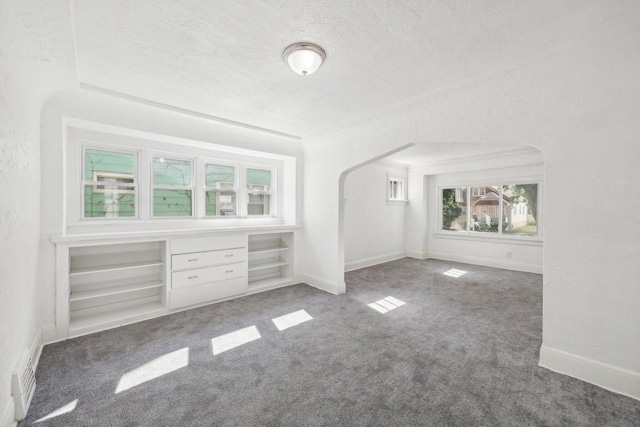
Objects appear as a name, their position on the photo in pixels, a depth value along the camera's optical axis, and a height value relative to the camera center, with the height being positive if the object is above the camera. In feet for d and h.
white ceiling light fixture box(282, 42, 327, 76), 6.74 +4.18
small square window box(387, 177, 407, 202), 23.43 +2.11
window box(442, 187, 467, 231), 22.77 +0.31
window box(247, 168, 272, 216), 16.16 +1.34
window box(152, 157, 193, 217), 12.88 +1.31
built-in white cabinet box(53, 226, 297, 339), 9.47 -2.73
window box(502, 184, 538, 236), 19.04 +0.18
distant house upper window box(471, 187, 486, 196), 21.57 +1.79
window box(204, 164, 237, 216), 14.53 +1.29
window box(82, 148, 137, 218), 11.15 +1.28
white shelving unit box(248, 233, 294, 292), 15.40 -2.83
